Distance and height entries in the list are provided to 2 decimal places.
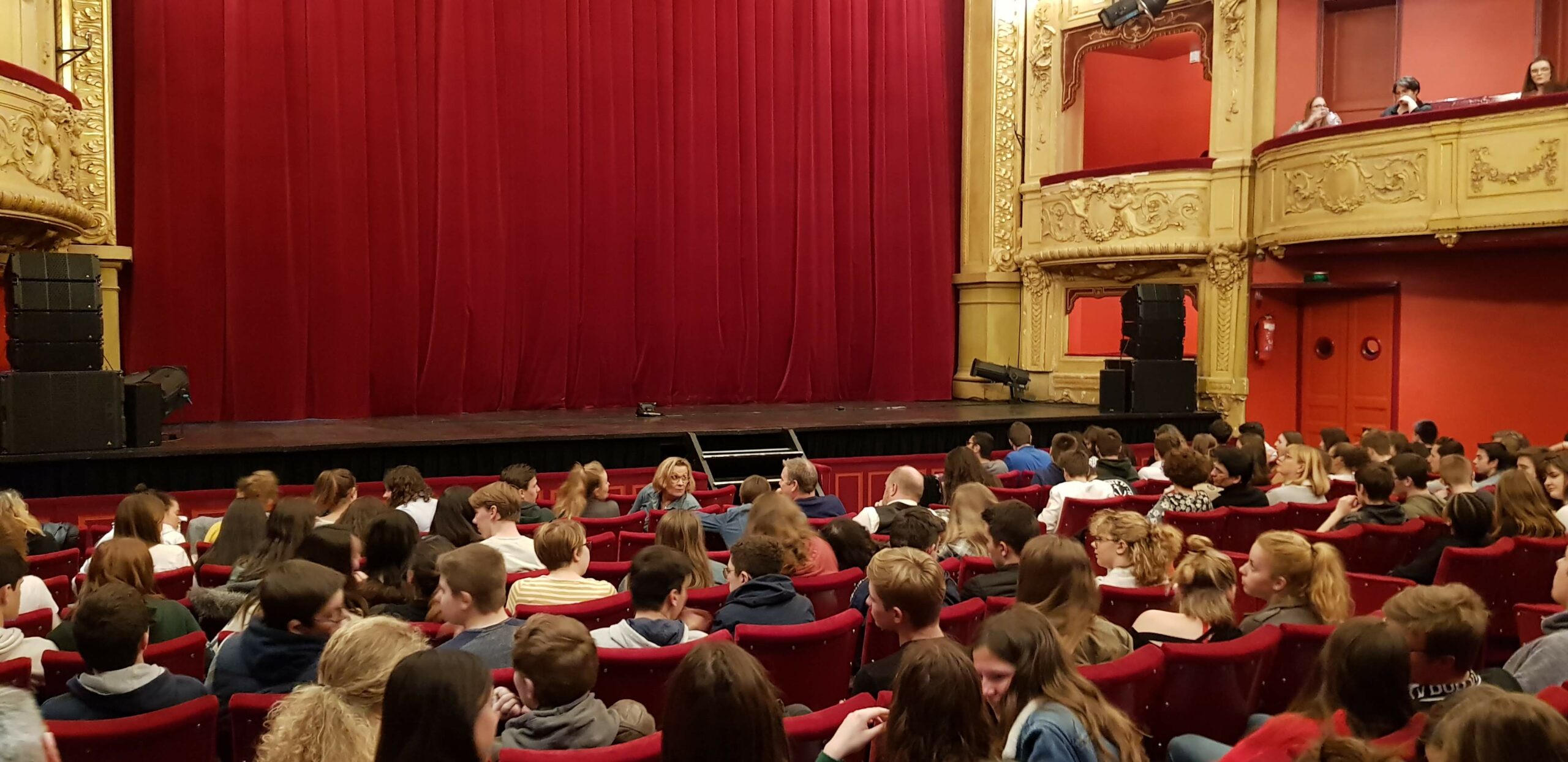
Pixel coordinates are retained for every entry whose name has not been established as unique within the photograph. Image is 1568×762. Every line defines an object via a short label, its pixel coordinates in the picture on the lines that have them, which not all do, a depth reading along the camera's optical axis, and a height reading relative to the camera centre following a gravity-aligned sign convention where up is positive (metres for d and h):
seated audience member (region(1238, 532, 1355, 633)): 3.52 -0.69
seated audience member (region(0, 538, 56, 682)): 3.22 -0.79
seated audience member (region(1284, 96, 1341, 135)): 11.83 +2.27
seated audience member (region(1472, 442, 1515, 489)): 6.65 -0.62
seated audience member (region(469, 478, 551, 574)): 4.63 -0.73
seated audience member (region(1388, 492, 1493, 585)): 4.68 -0.73
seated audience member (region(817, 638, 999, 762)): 2.02 -0.62
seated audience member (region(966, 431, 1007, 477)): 7.78 -0.67
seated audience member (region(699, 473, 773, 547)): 5.45 -0.83
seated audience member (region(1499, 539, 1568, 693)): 3.07 -0.81
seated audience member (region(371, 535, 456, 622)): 3.62 -0.79
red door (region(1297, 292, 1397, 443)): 12.12 -0.14
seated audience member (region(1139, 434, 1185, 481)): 7.47 -0.66
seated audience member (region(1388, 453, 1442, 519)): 5.55 -0.67
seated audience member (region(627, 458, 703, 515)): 6.04 -0.75
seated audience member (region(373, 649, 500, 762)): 1.90 -0.59
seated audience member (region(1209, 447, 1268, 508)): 5.94 -0.67
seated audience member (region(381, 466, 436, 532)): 5.79 -0.76
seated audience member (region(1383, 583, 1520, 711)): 2.69 -0.64
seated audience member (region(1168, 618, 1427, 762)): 2.36 -0.71
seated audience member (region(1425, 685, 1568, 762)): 1.83 -0.59
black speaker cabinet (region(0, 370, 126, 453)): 7.72 -0.50
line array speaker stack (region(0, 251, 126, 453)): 7.75 -0.21
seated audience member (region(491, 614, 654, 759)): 2.40 -0.71
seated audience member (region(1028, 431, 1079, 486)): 7.08 -0.73
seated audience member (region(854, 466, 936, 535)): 5.55 -0.74
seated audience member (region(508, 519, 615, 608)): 3.83 -0.77
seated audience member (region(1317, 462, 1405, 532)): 5.30 -0.68
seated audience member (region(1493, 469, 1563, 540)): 4.87 -0.66
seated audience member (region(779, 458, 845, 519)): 6.10 -0.74
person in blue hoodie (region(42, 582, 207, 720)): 2.59 -0.75
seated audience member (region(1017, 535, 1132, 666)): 3.11 -0.66
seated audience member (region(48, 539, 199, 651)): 3.50 -0.73
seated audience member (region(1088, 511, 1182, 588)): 4.08 -0.69
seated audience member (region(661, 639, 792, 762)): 1.93 -0.60
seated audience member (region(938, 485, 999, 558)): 4.72 -0.72
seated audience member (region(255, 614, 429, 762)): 2.02 -0.65
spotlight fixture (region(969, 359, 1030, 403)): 13.73 -0.35
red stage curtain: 11.05 +1.46
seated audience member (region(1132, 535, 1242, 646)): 3.40 -0.74
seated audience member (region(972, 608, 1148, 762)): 2.25 -0.68
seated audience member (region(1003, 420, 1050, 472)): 8.09 -0.74
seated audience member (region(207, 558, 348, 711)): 2.91 -0.73
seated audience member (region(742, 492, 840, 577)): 4.11 -0.68
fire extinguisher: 12.55 +0.09
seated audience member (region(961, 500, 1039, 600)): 3.98 -0.67
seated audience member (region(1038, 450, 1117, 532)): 6.32 -0.76
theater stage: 7.91 -0.78
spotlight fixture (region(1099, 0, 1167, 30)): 12.76 +3.57
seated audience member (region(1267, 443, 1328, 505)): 6.29 -0.69
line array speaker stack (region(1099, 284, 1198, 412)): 11.94 -0.20
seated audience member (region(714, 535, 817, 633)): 3.64 -0.77
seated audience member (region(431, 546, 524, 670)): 3.04 -0.68
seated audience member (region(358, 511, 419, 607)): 3.84 -0.68
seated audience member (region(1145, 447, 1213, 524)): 5.72 -0.66
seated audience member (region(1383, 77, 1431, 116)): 11.04 +2.32
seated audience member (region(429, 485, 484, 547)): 4.84 -0.74
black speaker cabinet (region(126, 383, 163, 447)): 8.21 -0.54
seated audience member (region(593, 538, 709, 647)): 3.20 -0.73
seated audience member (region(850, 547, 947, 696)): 2.99 -0.63
